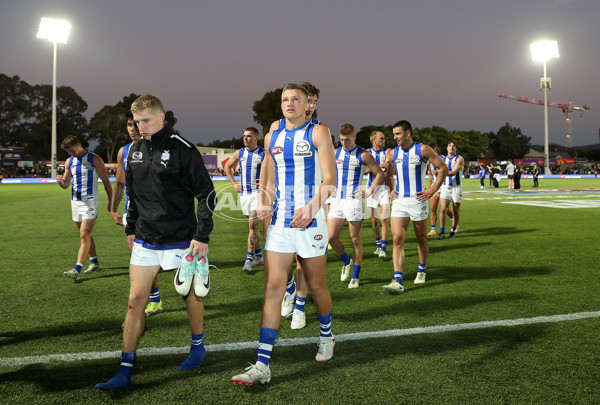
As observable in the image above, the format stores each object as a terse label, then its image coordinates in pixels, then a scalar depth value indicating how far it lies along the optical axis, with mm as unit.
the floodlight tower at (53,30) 50188
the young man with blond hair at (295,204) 3635
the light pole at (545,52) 61469
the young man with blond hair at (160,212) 3508
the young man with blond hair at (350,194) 6723
